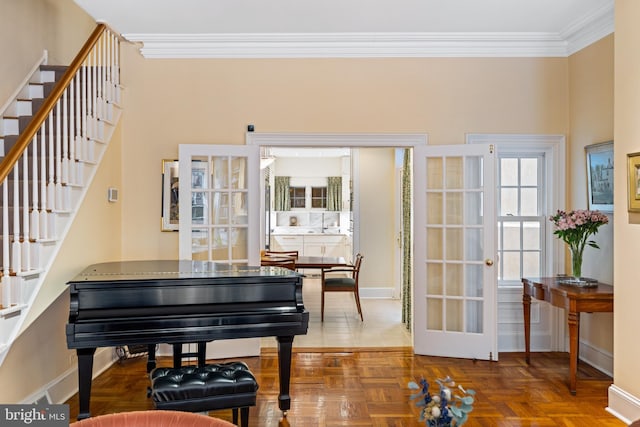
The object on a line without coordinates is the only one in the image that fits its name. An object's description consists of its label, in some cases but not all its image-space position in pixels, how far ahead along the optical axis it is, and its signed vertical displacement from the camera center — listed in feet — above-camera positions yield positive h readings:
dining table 19.48 -2.00
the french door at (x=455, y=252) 14.20 -1.09
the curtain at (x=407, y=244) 18.03 -1.07
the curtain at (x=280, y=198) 35.24 +1.48
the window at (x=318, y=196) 35.53 +1.66
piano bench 8.02 -3.11
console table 11.46 -2.14
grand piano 8.75 -1.90
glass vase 12.66 -1.21
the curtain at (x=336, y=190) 35.24 +2.08
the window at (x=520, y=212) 15.51 +0.21
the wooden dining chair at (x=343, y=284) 19.29 -2.87
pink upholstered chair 4.86 -2.23
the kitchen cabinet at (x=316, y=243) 32.55 -1.86
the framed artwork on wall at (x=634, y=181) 9.75 +0.82
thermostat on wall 13.75 +0.68
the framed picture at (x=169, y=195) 14.90 +0.71
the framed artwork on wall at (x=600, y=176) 12.85 +1.26
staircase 8.60 +1.29
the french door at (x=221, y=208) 14.19 +0.26
